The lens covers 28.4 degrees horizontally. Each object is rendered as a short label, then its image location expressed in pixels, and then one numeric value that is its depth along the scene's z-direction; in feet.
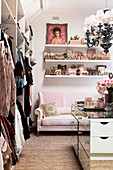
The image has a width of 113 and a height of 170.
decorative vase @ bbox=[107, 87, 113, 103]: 9.67
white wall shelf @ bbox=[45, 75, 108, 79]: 19.04
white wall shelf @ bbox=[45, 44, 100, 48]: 19.22
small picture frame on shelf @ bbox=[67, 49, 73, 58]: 19.37
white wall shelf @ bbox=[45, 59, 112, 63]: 19.13
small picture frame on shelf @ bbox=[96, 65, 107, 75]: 19.39
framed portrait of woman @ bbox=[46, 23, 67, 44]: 19.71
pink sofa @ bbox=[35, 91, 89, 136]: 16.57
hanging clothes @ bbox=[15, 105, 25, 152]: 10.14
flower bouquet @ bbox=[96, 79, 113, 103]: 9.73
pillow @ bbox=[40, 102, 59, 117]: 17.30
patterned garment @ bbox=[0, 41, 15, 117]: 6.00
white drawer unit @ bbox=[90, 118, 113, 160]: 8.20
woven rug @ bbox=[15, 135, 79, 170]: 10.44
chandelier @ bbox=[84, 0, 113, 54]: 11.46
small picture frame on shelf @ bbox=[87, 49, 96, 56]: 19.85
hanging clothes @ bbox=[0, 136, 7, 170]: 6.48
